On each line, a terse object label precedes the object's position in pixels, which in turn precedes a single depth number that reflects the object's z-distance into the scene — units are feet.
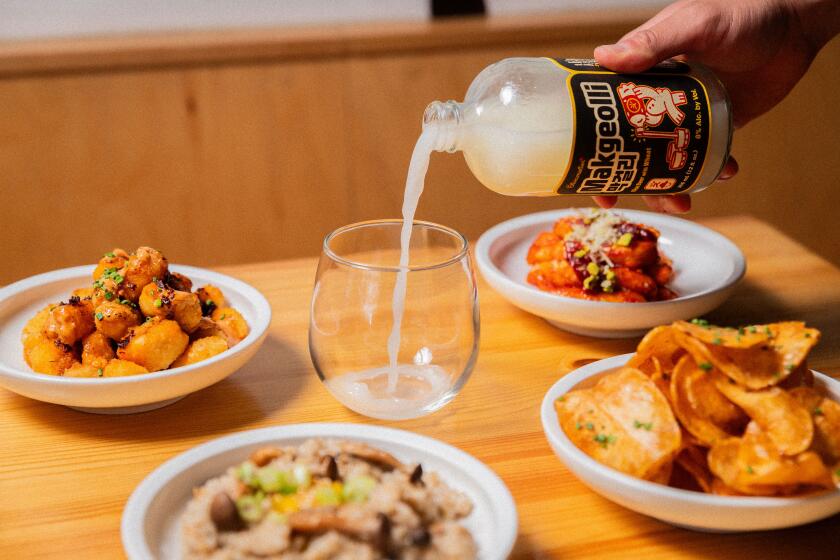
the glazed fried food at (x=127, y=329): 3.45
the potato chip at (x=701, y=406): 2.76
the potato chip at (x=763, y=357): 2.81
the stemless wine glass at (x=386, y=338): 3.28
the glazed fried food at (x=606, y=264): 4.39
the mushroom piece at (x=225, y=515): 2.44
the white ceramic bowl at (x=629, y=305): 4.11
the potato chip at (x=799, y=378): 2.97
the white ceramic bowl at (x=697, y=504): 2.56
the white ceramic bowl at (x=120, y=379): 3.26
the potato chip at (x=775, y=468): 2.55
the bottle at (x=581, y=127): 3.60
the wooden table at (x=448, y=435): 2.82
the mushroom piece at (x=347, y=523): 2.31
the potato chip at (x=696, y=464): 2.78
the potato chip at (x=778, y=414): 2.59
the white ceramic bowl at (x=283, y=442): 2.46
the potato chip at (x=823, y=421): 2.72
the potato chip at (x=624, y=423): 2.68
